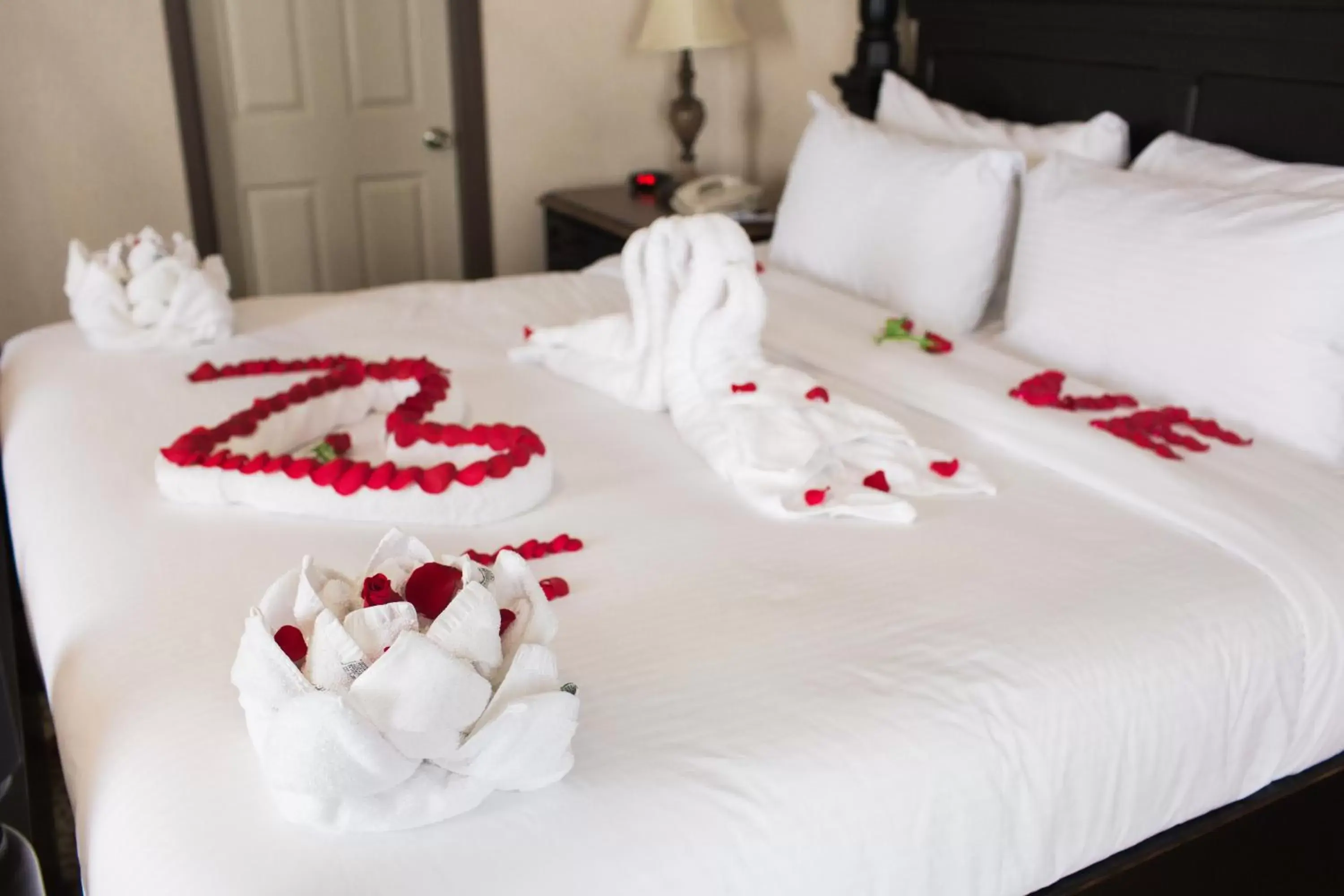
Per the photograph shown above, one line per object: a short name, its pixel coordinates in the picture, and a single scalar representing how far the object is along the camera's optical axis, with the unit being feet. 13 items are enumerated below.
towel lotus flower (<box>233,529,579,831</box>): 3.33
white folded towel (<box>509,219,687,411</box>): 6.72
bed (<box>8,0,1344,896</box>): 3.58
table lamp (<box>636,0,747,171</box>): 11.08
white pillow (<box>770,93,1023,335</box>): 7.79
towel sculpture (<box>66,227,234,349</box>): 7.60
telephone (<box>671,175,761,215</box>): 10.90
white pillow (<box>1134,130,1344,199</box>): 6.51
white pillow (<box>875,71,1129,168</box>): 8.01
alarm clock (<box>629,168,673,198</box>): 12.00
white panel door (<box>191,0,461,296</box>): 11.42
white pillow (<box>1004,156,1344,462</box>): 5.80
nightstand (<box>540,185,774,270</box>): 10.85
